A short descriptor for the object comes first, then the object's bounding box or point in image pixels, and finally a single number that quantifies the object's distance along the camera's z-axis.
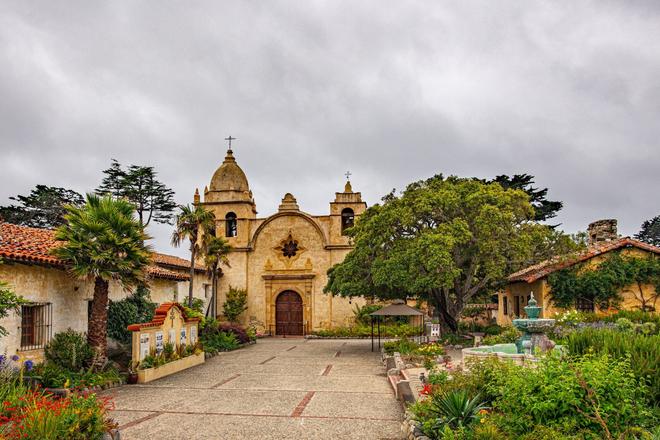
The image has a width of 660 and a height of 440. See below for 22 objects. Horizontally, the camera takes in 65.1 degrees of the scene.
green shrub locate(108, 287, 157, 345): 16.75
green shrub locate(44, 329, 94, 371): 13.28
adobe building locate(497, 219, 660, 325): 20.48
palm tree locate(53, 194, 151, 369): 13.16
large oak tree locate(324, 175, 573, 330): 19.28
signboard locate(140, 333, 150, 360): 14.17
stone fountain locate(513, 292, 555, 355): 10.58
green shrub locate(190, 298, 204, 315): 25.87
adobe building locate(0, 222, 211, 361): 12.30
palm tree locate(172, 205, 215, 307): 22.30
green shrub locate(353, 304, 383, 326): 30.22
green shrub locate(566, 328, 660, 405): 6.66
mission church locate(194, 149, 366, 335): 31.67
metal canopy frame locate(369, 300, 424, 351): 20.17
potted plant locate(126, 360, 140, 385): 13.64
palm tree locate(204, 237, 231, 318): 25.81
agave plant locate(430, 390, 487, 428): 6.88
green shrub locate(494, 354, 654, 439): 5.79
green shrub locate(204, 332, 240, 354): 22.44
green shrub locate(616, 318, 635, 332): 13.31
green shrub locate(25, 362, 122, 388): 11.69
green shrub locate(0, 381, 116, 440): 5.79
